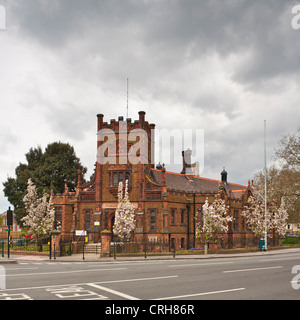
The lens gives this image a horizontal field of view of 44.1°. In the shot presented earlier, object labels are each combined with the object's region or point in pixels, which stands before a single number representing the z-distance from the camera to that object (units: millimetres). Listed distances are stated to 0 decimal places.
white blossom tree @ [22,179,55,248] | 42094
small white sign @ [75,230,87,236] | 36875
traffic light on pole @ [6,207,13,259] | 28047
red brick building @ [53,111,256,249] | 40375
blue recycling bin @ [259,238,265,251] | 37788
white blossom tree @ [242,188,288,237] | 43925
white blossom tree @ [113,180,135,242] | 34750
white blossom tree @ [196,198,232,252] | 34022
